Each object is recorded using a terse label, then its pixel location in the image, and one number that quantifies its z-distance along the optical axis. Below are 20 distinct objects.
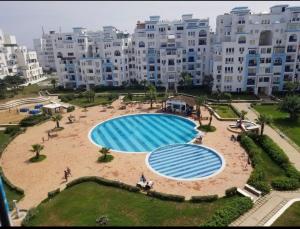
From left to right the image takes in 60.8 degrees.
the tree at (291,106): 44.47
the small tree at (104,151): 34.88
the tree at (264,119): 38.00
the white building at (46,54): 132.86
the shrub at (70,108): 58.72
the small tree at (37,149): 35.91
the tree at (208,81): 68.54
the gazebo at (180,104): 53.08
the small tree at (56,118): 46.69
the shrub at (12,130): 46.53
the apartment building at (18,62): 94.72
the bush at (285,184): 26.59
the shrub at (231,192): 25.81
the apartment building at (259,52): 61.50
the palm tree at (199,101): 49.37
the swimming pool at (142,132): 40.72
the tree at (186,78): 67.75
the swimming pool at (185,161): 31.28
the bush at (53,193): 26.91
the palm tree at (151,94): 58.19
